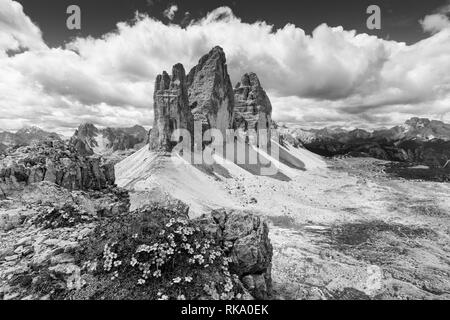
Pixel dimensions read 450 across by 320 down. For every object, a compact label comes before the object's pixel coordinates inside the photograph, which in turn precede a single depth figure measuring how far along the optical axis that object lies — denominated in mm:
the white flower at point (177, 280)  9494
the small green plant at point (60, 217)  13656
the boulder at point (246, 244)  13023
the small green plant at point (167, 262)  9562
